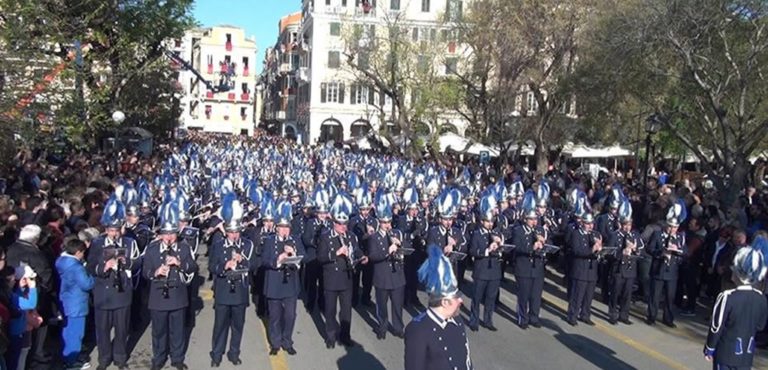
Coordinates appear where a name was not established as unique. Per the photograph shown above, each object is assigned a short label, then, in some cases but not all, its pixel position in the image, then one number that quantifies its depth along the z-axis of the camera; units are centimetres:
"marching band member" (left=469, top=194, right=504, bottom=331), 1100
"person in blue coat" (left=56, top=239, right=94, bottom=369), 842
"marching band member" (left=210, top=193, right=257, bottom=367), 885
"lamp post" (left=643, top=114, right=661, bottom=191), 1991
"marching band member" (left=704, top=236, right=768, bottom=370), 720
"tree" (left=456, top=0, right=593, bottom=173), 2781
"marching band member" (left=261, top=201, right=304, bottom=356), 933
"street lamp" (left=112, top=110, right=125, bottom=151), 2172
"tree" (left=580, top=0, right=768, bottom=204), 1884
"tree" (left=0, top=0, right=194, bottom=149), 1221
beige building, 9519
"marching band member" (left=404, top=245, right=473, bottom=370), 538
